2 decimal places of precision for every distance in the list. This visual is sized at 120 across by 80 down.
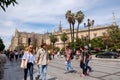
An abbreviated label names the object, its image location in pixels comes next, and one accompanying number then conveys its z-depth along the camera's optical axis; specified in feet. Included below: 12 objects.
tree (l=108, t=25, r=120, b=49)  71.08
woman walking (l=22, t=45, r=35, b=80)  12.79
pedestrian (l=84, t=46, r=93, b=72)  16.61
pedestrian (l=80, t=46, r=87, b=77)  16.40
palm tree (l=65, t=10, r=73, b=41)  81.48
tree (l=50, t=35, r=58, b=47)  119.46
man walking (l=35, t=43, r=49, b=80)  13.11
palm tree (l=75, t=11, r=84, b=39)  81.27
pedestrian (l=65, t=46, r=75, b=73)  18.19
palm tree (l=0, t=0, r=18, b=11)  9.62
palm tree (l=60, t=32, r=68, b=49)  115.31
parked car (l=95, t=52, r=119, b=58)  48.69
